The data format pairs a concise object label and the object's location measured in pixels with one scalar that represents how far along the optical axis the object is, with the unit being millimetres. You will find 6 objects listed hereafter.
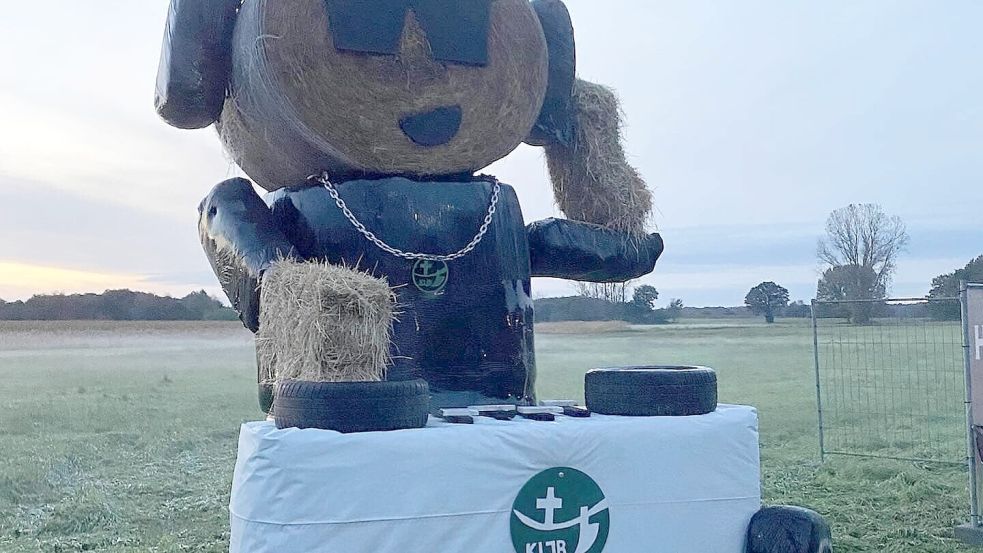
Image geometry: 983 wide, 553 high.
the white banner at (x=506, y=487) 2561
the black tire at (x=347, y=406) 2648
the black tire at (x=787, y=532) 3135
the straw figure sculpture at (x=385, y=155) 3143
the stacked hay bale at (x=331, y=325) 2760
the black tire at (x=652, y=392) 3162
